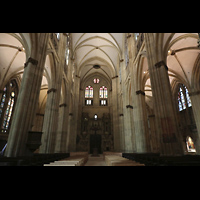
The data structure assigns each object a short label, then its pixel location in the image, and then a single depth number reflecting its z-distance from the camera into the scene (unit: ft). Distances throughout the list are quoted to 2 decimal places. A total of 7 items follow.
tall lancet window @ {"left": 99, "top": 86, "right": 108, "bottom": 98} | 90.84
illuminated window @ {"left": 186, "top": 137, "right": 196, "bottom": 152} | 57.92
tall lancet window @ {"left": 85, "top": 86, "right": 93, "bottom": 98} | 90.48
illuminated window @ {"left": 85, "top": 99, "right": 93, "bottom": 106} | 87.92
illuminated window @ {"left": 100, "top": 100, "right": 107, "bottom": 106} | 88.42
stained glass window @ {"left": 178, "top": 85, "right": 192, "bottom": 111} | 60.21
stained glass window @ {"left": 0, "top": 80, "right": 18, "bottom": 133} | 56.95
